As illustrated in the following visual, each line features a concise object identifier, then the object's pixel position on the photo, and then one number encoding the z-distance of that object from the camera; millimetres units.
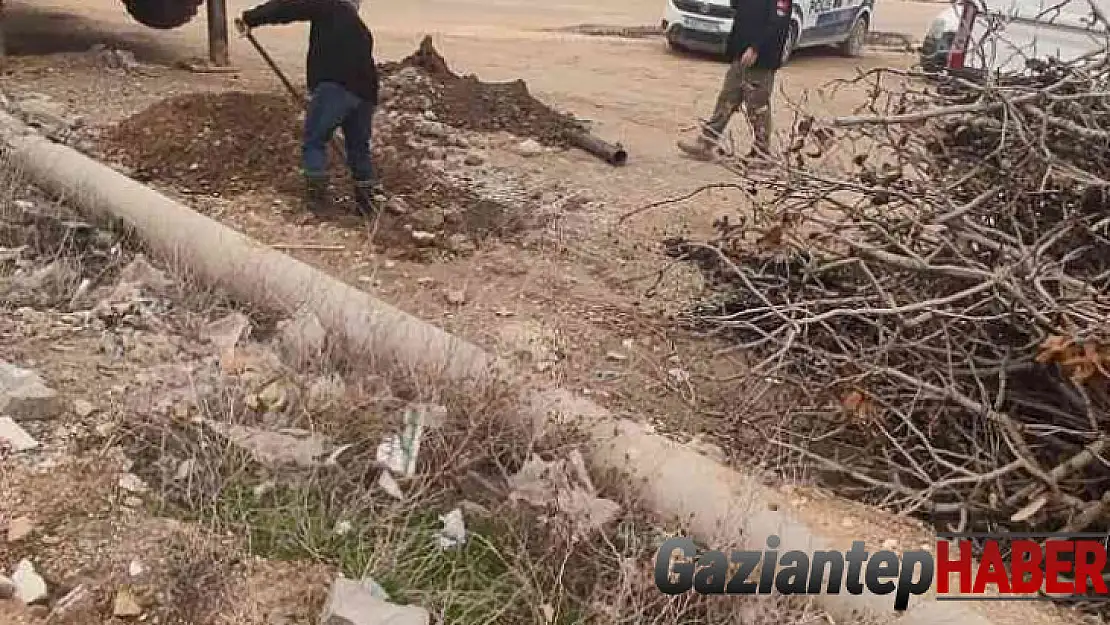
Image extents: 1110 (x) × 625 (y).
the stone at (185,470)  3232
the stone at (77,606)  2682
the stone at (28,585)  2727
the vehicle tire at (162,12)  10039
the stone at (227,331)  4164
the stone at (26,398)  3430
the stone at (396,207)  6527
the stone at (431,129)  7988
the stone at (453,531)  3154
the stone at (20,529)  2912
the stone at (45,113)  7258
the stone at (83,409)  3516
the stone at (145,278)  4617
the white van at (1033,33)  6290
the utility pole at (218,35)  9703
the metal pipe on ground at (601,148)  8078
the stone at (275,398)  3645
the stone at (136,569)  2832
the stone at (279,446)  3369
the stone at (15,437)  3271
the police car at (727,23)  13391
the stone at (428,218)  6375
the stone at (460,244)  6062
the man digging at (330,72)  5980
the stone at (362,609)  2662
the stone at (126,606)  2713
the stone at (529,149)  7973
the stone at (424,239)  6066
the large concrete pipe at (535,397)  3238
